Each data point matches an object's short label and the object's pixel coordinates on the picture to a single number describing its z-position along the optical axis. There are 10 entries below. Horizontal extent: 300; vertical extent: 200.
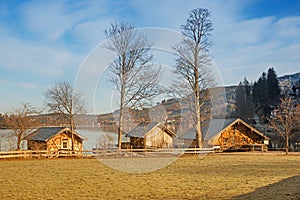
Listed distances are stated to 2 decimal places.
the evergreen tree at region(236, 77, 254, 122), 71.89
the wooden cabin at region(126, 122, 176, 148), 38.66
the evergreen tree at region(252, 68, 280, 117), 77.12
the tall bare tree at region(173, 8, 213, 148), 28.73
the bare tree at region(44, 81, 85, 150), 33.52
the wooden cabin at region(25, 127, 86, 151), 38.09
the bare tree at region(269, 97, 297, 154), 33.51
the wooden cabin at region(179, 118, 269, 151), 39.03
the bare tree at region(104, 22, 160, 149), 27.86
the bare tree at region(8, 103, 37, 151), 32.50
